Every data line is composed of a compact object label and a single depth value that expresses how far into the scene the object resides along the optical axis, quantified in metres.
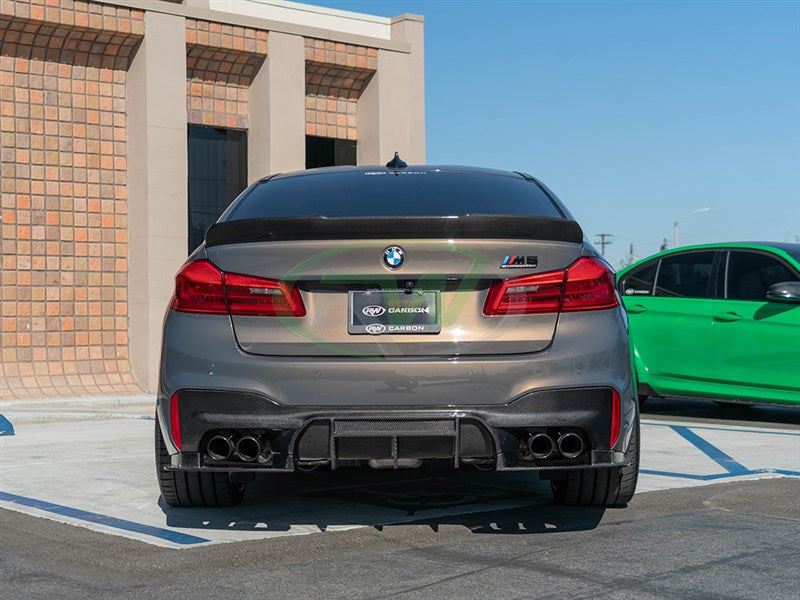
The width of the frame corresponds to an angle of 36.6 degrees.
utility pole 86.68
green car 10.37
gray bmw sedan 4.90
